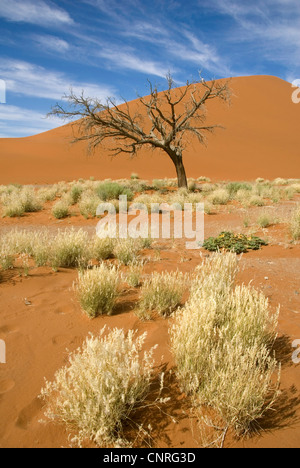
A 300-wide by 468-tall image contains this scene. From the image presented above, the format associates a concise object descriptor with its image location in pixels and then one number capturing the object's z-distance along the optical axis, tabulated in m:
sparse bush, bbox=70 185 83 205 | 14.70
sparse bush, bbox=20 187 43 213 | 12.96
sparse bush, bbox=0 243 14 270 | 5.05
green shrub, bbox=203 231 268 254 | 7.11
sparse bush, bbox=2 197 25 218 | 12.19
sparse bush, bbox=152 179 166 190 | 18.44
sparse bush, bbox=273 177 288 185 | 25.19
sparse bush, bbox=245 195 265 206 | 13.29
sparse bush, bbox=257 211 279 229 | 9.14
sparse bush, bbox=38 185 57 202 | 15.29
